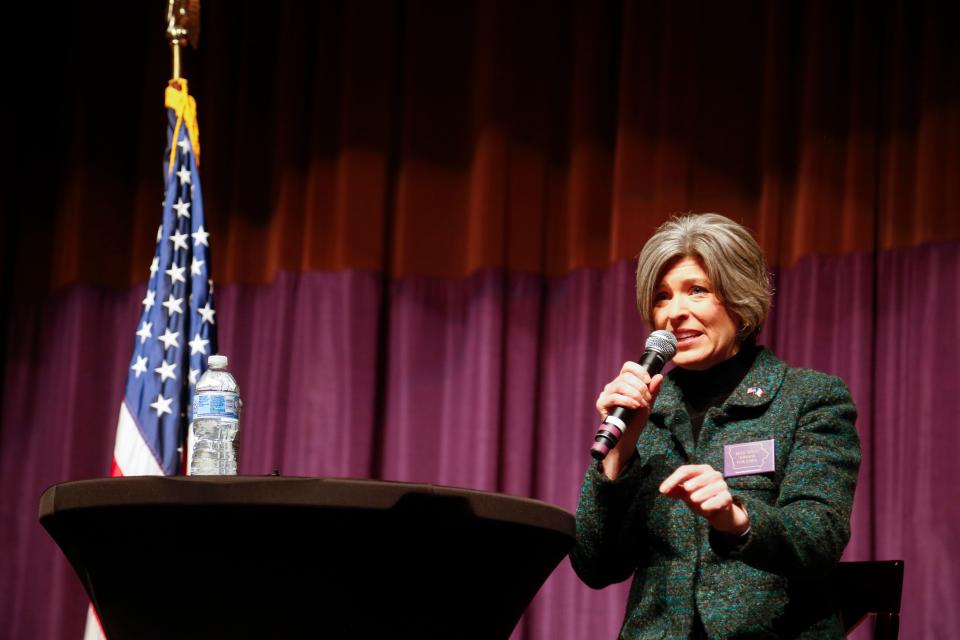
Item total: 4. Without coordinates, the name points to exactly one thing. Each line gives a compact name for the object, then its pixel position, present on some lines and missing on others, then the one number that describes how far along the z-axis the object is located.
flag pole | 6.74
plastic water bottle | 4.12
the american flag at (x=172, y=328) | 6.36
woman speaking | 3.52
